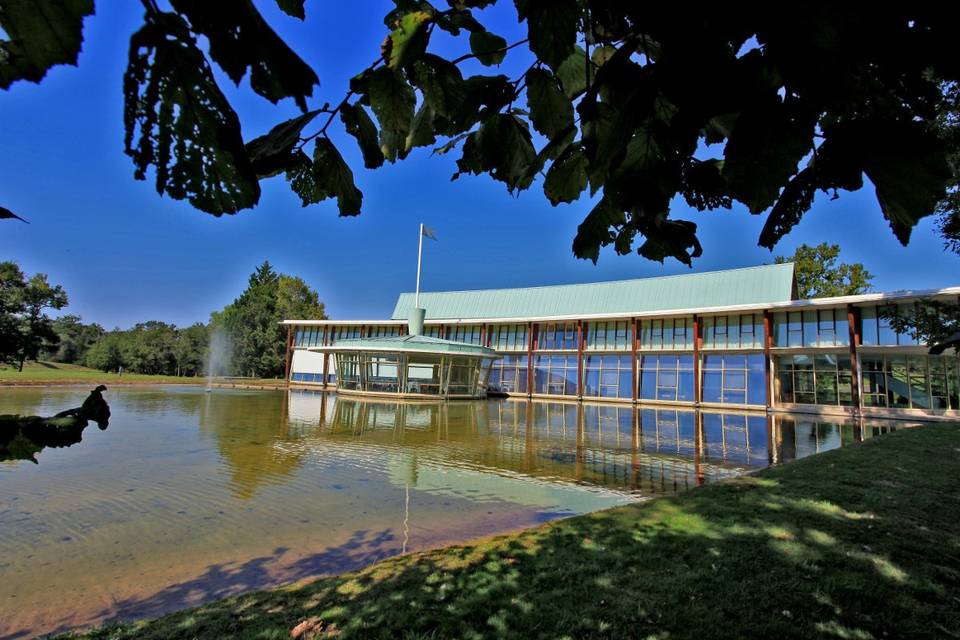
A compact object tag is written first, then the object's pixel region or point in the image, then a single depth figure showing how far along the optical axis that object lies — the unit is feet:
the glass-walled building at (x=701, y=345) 80.53
